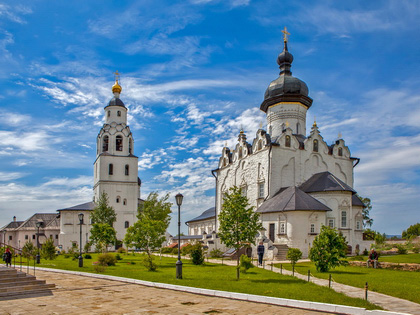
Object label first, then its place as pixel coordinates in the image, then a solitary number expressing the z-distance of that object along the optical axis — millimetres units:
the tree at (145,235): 27688
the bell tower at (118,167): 59000
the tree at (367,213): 53156
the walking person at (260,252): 24844
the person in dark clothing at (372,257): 23094
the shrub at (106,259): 24552
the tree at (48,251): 32125
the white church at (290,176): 32844
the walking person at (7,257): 22280
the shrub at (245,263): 18000
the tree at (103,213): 53000
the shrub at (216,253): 36366
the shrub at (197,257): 26562
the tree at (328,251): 19578
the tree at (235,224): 20984
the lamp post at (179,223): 17078
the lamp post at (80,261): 24266
